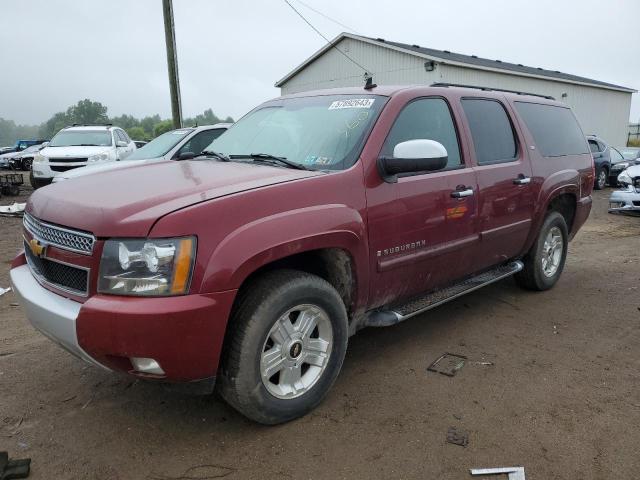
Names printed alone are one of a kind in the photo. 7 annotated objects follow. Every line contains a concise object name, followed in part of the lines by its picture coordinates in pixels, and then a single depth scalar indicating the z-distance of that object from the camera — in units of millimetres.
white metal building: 19094
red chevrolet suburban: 2285
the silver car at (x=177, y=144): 8211
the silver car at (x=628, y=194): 10234
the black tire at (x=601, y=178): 16167
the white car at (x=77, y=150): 11805
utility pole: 13281
